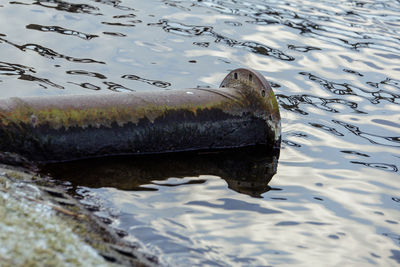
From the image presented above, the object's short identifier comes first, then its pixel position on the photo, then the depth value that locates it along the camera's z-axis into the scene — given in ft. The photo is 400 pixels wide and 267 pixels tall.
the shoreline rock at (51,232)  21.70
